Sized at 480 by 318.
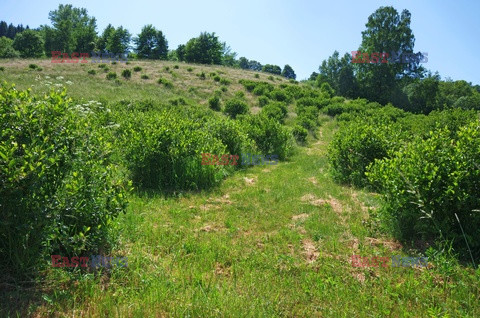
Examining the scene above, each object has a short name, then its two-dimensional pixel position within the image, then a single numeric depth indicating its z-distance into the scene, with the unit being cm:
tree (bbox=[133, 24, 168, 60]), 5662
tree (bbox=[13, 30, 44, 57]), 5191
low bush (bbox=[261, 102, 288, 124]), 2208
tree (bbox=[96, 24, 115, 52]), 5615
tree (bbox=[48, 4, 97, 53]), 5463
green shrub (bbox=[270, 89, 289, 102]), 3069
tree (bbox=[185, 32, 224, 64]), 5462
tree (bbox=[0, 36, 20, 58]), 4547
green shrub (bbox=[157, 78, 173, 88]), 3032
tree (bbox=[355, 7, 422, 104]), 4238
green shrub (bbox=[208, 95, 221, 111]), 2574
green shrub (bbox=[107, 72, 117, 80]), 2983
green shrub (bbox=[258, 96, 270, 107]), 2831
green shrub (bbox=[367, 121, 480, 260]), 416
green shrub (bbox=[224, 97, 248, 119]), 2295
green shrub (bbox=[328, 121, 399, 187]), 805
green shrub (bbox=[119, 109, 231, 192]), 732
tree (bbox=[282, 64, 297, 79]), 10042
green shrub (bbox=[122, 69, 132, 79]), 3120
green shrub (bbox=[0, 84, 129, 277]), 283
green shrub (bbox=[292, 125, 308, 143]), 1680
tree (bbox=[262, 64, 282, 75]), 9062
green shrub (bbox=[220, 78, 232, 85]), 3403
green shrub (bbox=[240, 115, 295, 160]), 1281
